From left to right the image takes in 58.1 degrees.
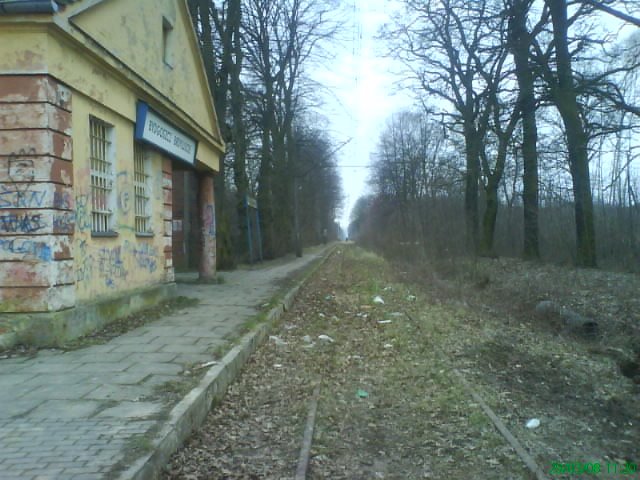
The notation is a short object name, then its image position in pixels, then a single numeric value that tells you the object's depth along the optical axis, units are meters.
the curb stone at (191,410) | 3.97
